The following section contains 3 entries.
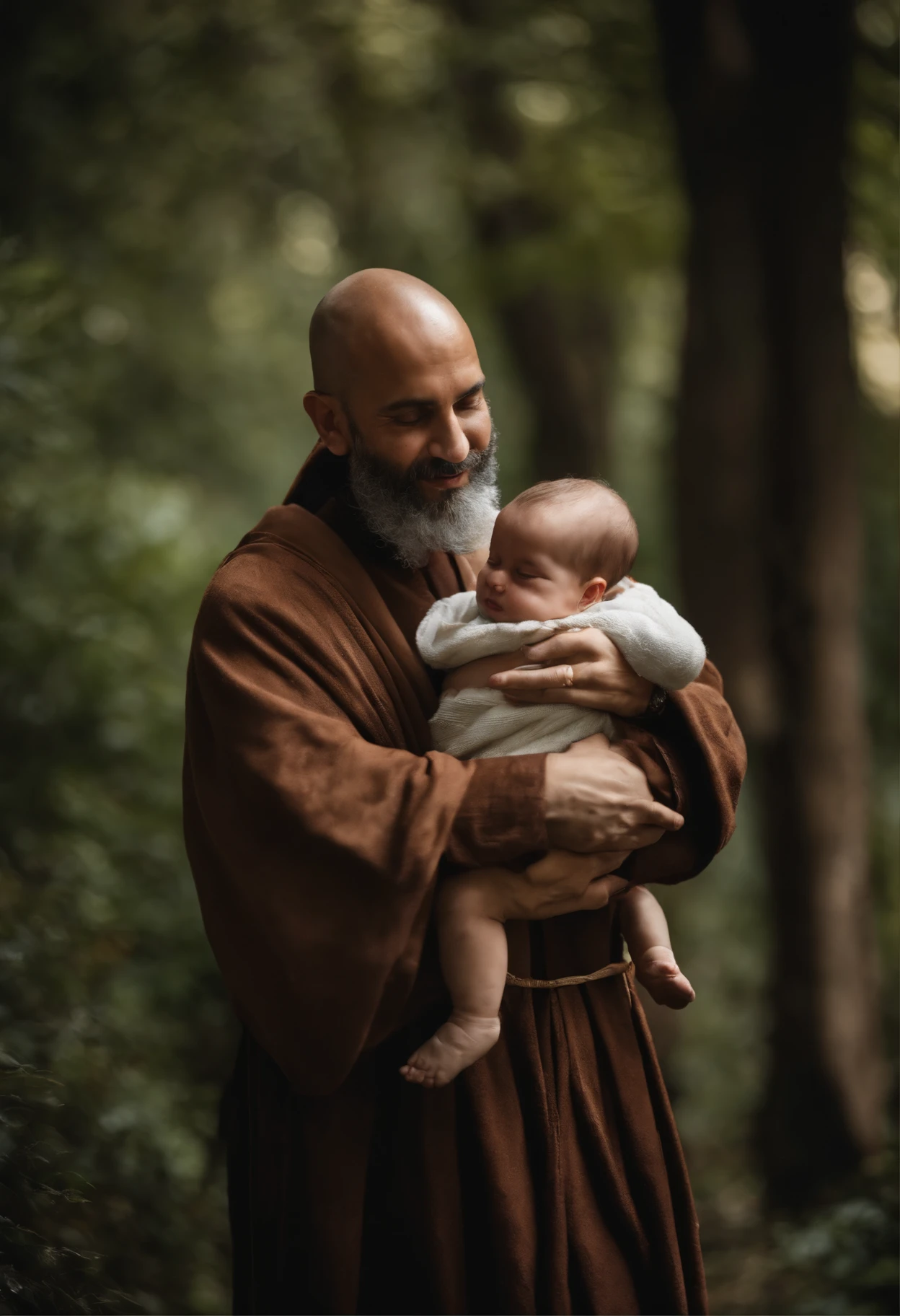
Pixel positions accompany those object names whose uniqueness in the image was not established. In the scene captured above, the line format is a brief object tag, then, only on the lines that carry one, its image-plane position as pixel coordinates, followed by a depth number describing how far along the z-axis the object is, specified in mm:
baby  2096
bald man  2033
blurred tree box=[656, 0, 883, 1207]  4848
